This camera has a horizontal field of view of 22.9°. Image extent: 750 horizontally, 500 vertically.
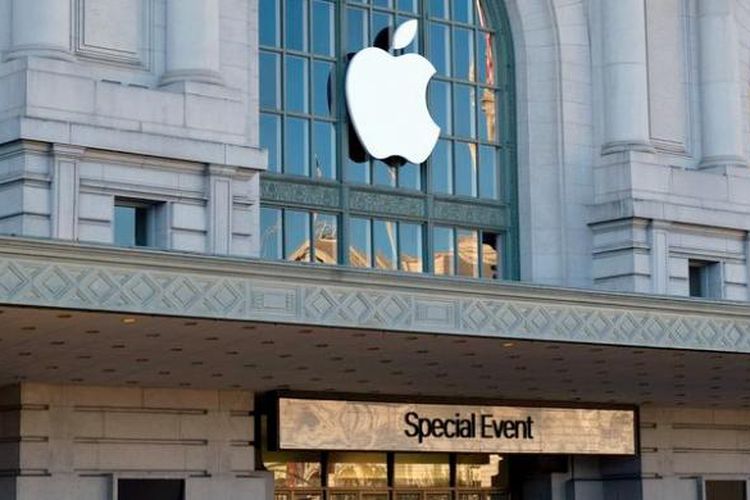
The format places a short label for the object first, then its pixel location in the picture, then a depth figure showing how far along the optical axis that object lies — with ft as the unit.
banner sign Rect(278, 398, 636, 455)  113.39
